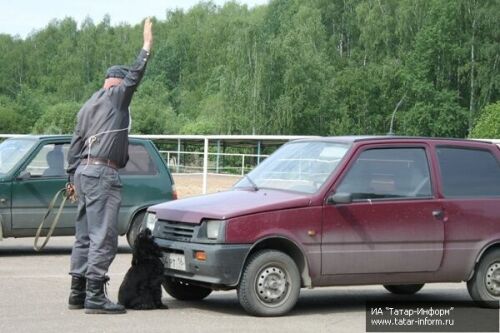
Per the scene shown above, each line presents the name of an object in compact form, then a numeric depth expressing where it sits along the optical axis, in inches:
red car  677.3
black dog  689.6
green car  1099.9
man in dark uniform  674.2
